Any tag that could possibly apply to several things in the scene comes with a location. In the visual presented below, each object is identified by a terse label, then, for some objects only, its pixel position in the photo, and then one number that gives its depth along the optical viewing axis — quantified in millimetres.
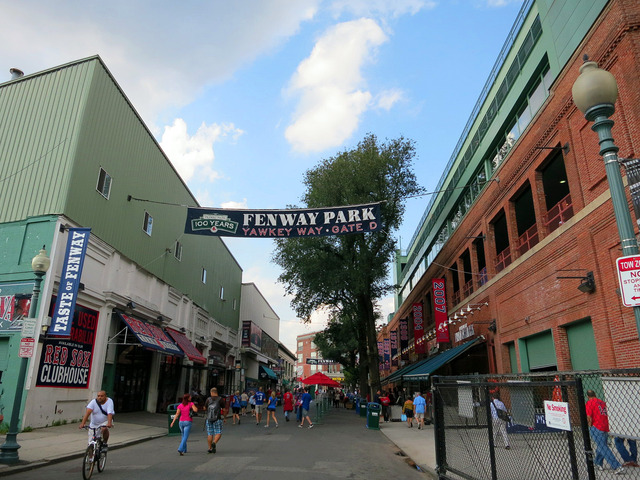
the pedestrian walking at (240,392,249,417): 29711
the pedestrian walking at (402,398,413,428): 22062
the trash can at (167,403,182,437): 16688
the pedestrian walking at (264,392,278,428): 21547
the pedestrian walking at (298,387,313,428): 22281
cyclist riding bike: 9463
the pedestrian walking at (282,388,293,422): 24547
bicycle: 8508
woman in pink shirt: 11789
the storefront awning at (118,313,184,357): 19594
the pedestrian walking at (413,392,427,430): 20016
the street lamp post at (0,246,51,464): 9617
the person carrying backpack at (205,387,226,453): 12250
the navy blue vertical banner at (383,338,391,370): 50622
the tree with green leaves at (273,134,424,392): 27469
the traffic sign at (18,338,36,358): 10500
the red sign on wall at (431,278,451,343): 27406
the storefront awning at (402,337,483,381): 21891
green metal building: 15672
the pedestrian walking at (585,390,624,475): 5473
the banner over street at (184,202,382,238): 14734
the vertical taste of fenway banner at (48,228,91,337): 15133
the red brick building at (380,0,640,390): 12141
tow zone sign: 4789
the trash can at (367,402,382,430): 20891
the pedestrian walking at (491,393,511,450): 6723
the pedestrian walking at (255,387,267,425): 22812
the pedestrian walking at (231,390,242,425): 23797
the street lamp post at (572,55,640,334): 5234
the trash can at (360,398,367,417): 29844
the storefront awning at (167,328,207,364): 25148
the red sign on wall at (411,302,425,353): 35628
